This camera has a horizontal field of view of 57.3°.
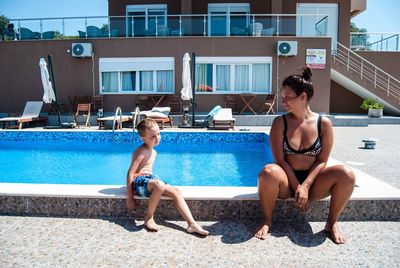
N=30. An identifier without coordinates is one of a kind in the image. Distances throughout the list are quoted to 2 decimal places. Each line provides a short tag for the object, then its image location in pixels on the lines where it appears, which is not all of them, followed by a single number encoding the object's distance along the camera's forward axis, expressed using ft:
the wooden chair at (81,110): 44.21
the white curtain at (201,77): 50.39
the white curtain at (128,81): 51.13
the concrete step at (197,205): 11.53
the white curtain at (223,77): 50.14
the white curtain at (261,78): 49.80
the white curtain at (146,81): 50.85
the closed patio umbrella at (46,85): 41.91
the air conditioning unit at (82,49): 48.49
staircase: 50.85
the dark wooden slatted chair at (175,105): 48.70
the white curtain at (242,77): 50.11
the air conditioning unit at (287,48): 47.57
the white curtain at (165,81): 50.52
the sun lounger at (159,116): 39.37
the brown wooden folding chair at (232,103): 48.83
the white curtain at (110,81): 50.93
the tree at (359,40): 58.70
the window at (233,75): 49.44
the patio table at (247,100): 47.35
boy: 11.01
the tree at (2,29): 51.21
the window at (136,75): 49.93
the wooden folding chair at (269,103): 45.80
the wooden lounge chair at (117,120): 37.13
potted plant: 47.29
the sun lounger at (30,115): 40.29
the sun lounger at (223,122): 36.91
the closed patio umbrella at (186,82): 41.93
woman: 10.23
